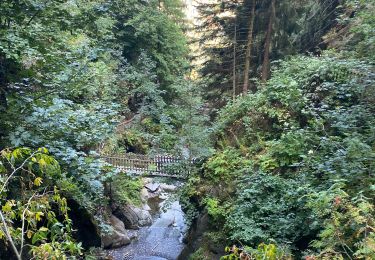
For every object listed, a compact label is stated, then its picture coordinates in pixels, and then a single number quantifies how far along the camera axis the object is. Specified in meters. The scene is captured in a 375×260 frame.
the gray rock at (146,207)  15.79
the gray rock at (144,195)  16.32
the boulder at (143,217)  14.27
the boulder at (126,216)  13.44
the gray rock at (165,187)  17.84
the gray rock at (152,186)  17.81
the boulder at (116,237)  11.36
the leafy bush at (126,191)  11.73
